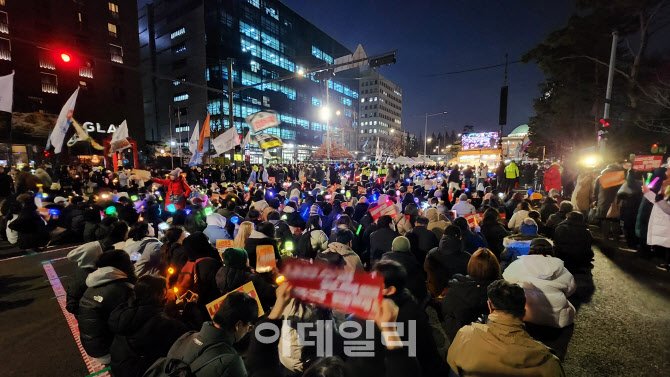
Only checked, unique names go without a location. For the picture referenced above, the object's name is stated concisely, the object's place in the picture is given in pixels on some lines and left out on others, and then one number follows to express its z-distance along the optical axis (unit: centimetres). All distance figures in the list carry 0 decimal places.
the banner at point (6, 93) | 791
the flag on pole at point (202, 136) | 1288
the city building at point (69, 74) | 2973
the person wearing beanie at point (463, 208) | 772
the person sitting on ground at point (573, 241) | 559
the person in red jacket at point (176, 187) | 930
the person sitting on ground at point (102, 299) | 298
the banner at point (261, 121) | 1458
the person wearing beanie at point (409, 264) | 397
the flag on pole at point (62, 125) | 916
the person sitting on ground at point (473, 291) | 325
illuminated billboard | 3319
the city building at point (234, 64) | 5203
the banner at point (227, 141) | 1297
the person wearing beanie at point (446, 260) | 432
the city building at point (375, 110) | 11938
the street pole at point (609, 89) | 1416
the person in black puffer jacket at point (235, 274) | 337
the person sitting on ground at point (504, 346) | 196
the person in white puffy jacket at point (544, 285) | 375
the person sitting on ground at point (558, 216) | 688
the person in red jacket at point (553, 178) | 1305
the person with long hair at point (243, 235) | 483
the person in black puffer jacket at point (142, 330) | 259
